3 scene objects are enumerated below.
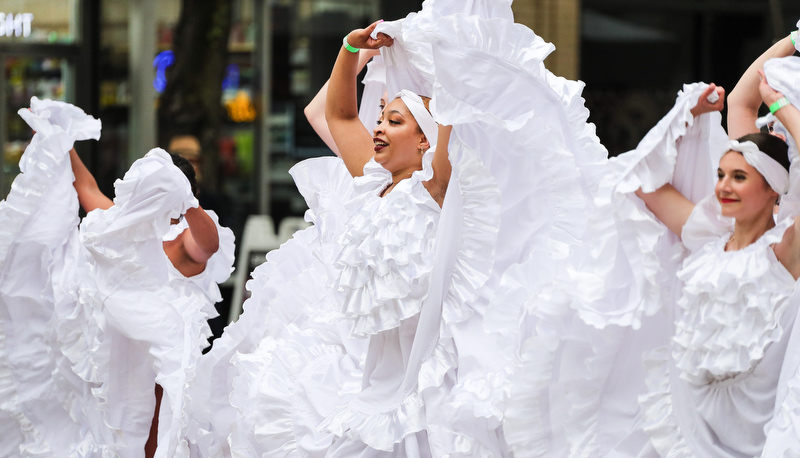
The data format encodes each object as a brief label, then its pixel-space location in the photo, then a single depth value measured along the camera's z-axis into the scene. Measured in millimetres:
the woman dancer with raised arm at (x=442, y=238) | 7105
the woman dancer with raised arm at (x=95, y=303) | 9367
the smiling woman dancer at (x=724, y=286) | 5918
